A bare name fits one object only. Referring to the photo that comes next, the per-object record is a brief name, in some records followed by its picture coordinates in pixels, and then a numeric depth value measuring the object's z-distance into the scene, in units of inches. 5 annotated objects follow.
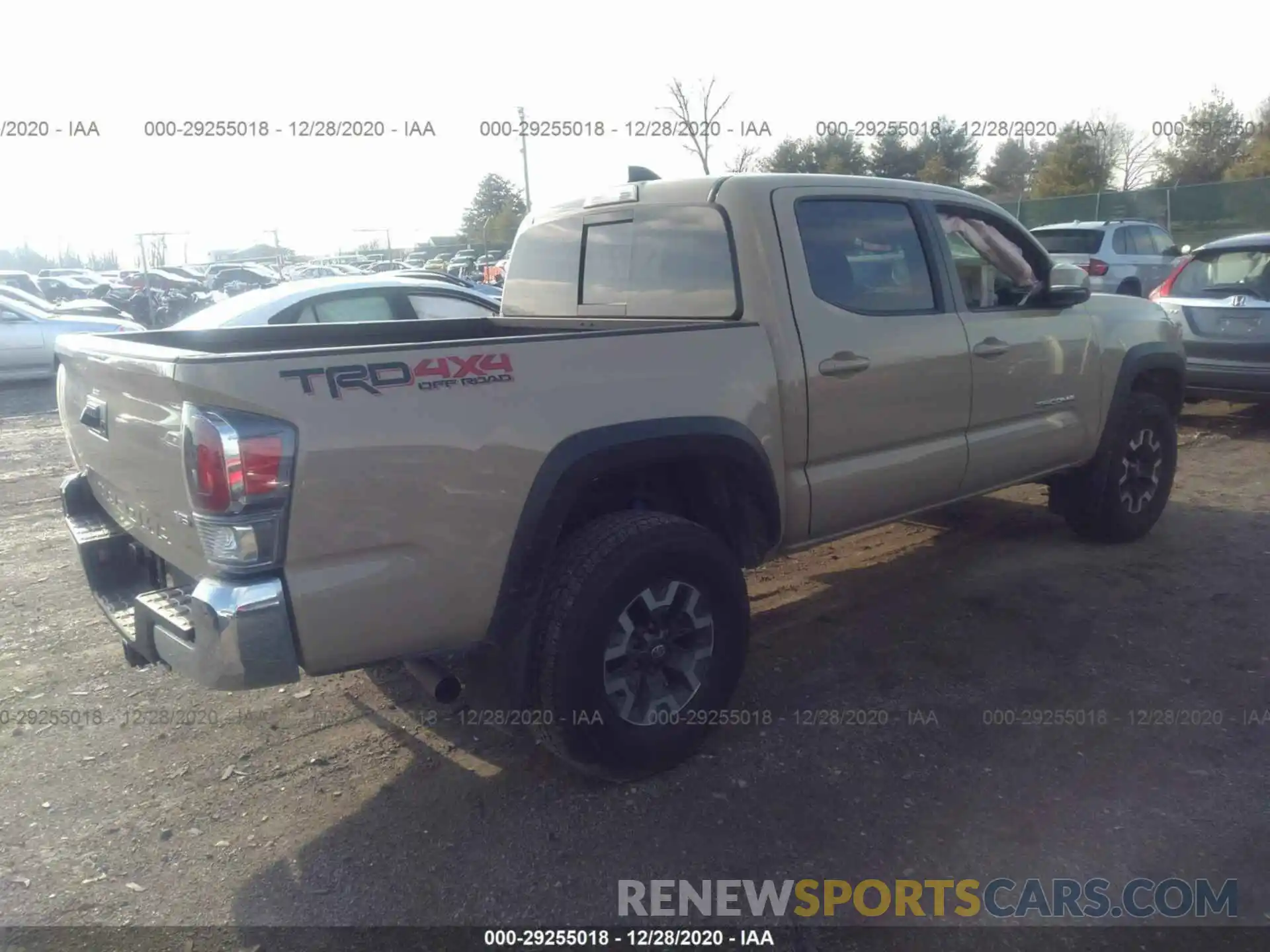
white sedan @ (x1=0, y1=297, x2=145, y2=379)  518.6
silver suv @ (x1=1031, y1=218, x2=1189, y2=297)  542.3
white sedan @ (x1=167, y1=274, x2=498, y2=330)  305.9
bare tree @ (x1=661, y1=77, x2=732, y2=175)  965.6
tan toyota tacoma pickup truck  104.0
